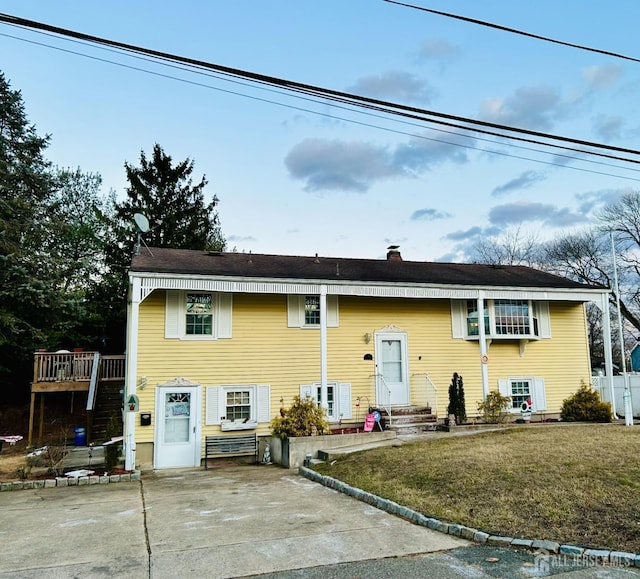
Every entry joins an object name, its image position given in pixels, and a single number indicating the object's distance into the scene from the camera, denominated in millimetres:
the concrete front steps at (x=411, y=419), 13891
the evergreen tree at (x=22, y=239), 18378
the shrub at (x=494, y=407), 14695
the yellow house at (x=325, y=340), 13078
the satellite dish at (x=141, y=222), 14533
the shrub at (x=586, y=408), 15094
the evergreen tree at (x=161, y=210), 29031
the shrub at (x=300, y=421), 12312
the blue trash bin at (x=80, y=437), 16141
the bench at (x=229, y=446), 12883
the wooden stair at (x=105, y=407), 16828
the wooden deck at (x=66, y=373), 15352
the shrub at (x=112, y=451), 11422
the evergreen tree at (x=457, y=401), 14297
